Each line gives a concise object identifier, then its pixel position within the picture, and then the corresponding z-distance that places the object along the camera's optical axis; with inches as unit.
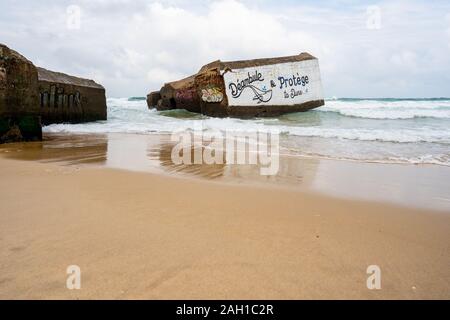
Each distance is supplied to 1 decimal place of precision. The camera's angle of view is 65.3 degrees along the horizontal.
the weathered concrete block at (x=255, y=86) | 554.3
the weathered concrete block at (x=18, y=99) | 228.8
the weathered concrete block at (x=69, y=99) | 370.6
